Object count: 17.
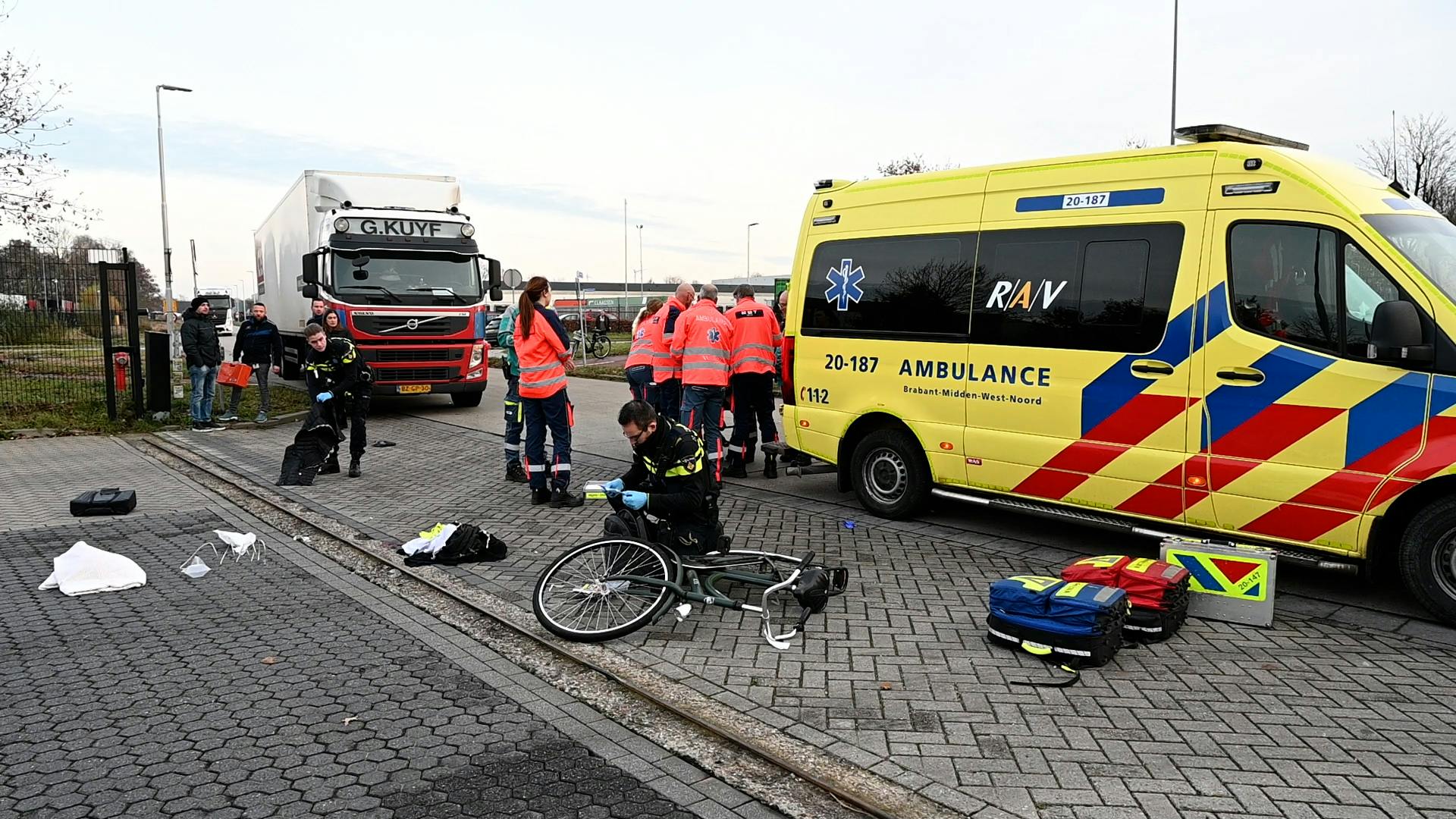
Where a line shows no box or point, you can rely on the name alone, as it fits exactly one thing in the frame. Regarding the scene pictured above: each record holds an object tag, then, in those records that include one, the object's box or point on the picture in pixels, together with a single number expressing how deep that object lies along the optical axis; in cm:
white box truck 1538
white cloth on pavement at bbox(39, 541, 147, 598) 657
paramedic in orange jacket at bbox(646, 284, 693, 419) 1041
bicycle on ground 560
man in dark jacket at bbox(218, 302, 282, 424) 1527
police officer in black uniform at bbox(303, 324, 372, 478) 1077
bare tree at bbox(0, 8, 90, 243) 1608
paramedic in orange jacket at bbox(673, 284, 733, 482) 970
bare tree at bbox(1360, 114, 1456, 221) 2734
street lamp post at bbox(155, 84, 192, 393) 2431
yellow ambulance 556
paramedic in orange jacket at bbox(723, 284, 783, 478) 1040
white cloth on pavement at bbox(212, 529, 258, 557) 746
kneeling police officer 583
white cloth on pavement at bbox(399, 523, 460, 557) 722
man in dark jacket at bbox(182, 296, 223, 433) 1466
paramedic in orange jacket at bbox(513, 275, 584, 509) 902
